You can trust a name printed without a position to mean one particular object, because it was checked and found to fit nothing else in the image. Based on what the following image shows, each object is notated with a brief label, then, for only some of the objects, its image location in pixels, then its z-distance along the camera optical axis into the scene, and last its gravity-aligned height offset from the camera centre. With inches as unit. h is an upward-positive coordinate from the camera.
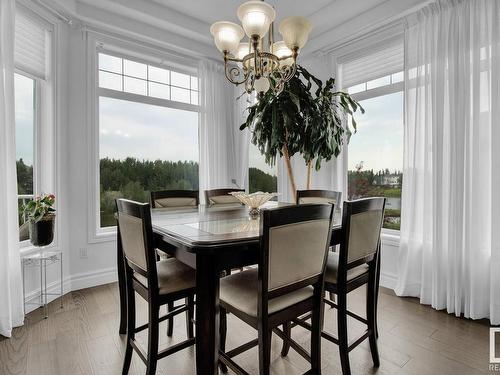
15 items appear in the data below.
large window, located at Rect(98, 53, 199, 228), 133.4 +27.0
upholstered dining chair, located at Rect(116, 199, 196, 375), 56.9 -21.4
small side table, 97.7 -29.4
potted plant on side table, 93.8 -11.8
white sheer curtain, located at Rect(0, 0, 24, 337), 84.5 -2.9
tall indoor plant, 124.5 +27.7
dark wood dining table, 50.2 -13.8
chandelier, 71.4 +40.4
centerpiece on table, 84.6 -4.7
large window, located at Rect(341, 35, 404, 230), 127.4 +28.3
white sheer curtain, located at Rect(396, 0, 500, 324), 92.4 +8.2
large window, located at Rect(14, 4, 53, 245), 102.3 +29.7
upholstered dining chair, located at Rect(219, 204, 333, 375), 48.2 -17.7
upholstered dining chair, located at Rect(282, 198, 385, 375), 62.1 -19.6
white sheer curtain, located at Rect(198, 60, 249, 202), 154.9 +28.4
